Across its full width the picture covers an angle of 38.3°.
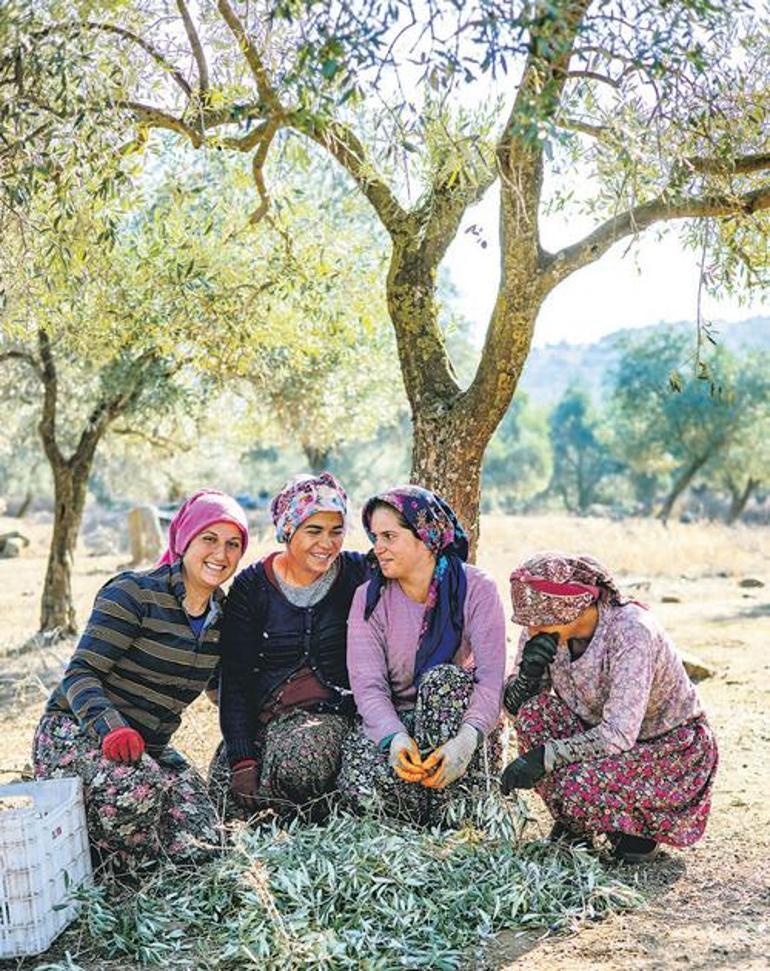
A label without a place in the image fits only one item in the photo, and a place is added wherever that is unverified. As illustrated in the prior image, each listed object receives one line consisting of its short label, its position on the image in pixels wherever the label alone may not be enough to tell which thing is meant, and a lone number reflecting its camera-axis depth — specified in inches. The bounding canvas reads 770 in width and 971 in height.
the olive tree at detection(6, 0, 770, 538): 147.0
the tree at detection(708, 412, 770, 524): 1311.5
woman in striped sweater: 160.9
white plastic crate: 137.4
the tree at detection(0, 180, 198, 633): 233.5
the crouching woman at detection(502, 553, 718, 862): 162.7
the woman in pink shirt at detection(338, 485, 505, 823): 172.4
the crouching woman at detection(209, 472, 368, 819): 179.8
